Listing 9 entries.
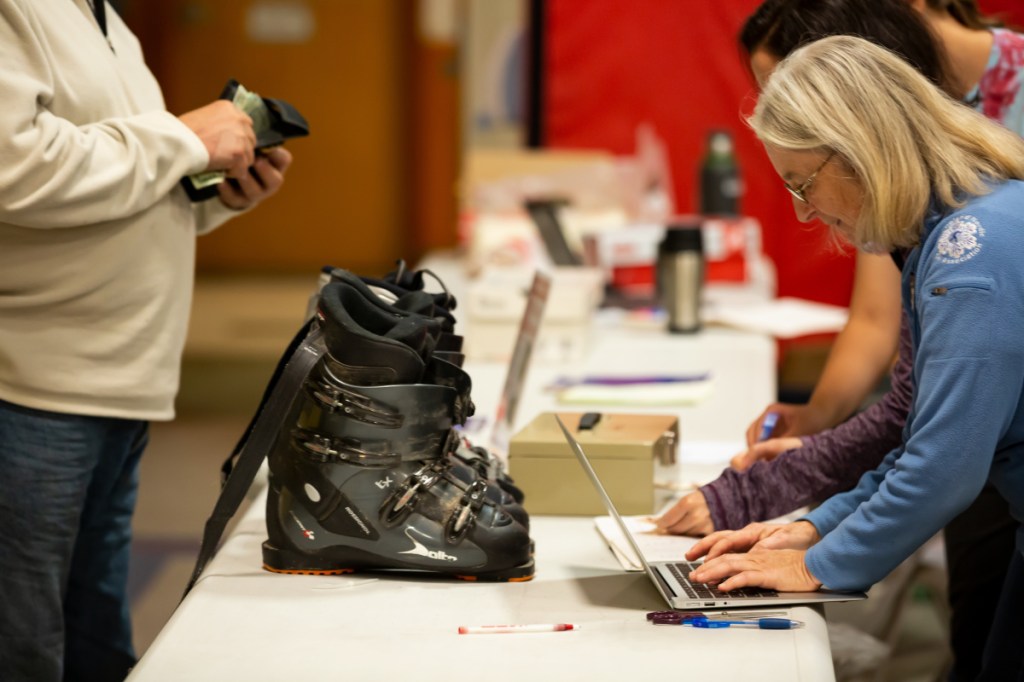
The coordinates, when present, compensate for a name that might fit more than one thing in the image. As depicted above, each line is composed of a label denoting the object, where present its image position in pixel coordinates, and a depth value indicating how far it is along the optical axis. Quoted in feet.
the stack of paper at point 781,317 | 16.06
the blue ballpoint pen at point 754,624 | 9.88
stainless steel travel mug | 15.89
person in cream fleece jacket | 10.40
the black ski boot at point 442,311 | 10.70
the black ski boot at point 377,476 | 10.26
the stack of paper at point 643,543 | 10.55
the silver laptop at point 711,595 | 10.01
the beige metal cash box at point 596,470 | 11.27
